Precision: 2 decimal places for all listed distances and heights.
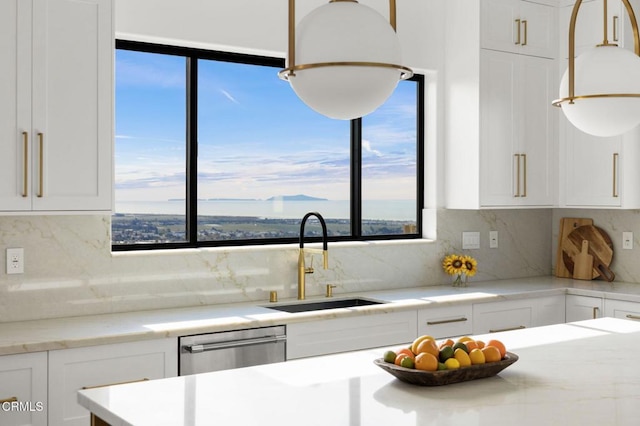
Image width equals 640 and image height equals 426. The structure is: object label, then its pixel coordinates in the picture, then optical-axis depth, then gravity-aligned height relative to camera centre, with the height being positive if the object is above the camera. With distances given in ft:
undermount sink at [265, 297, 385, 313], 12.75 -1.61
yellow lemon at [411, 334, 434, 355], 6.93 -1.23
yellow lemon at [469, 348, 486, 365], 6.93 -1.33
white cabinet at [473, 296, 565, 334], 13.34 -1.85
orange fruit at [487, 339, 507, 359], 7.16 -1.27
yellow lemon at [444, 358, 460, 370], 6.75 -1.36
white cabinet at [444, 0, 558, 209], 14.58 +2.19
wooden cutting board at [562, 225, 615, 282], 15.88 -0.74
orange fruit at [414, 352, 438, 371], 6.66 -1.33
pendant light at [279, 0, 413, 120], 5.47 +1.15
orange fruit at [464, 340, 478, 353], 7.09 -1.25
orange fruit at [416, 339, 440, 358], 6.81 -1.22
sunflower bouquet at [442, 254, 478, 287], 14.75 -1.05
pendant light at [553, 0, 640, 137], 6.82 +1.15
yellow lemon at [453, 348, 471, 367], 6.86 -1.32
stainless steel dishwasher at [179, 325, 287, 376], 10.19 -1.92
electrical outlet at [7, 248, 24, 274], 10.71 -0.69
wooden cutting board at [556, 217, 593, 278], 16.49 -0.40
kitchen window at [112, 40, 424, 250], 12.38 +1.02
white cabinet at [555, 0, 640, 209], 14.71 +1.22
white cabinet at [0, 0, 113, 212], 9.78 +1.45
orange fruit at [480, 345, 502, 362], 7.01 -1.32
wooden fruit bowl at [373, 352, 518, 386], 6.62 -1.43
